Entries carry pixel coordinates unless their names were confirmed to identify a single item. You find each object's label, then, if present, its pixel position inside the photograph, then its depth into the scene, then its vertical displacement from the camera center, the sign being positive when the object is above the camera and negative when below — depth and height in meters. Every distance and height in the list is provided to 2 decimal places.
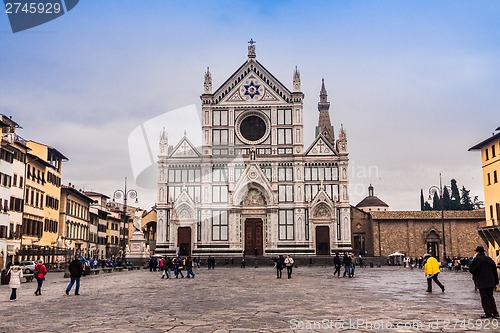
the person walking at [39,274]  19.58 -1.18
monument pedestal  52.66 -0.72
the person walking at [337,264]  32.17 -1.42
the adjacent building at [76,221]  56.71 +2.38
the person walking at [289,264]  29.94 -1.31
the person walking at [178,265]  32.83 -1.53
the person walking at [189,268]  32.75 -1.64
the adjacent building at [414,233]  61.25 +0.90
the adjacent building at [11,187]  39.75 +4.39
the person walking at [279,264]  29.45 -1.28
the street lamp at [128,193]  44.97 +4.09
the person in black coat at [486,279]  11.62 -0.88
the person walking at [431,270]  19.12 -1.08
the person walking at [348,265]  31.77 -1.47
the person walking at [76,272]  19.03 -1.09
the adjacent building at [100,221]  71.36 +3.03
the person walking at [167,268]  31.34 -1.56
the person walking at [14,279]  17.47 -1.21
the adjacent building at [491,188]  43.31 +4.45
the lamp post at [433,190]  48.16 +4.69
